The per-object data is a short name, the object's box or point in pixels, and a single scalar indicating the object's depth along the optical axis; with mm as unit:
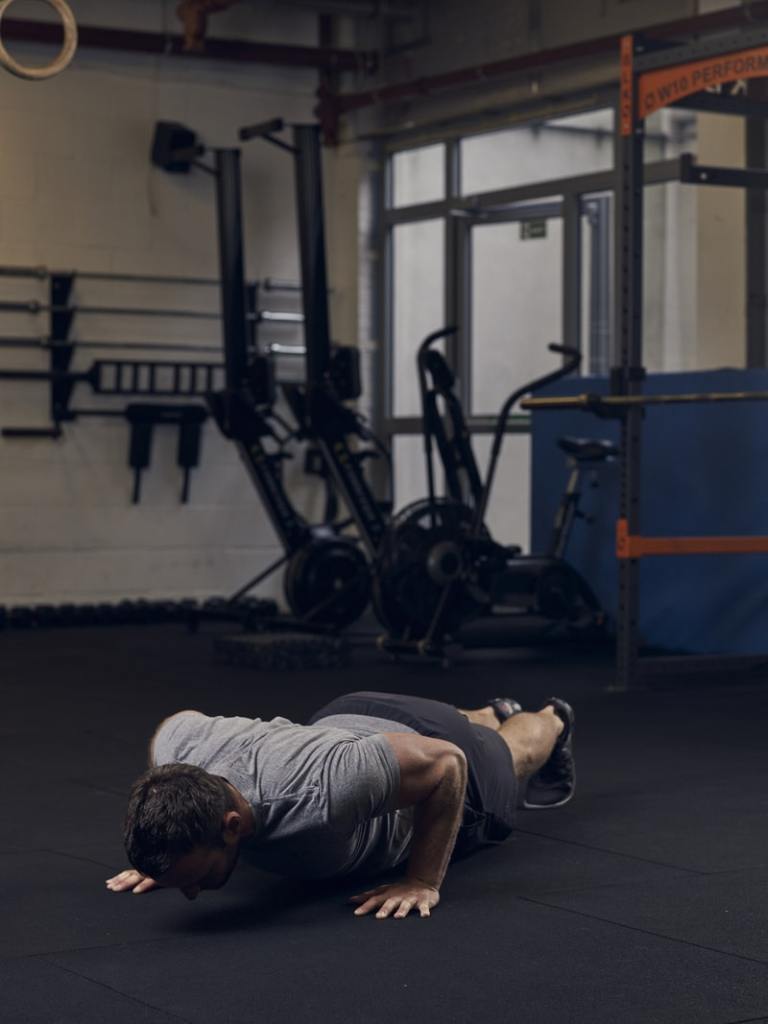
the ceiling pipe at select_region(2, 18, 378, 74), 8859
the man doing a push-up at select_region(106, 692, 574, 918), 2686
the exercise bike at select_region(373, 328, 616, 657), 6992
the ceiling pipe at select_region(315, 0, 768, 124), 7672
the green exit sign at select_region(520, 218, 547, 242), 9227
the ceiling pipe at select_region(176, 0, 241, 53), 8891
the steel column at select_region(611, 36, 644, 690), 6105
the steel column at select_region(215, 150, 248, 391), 8172
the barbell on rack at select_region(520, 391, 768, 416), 5754
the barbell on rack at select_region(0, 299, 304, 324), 8867
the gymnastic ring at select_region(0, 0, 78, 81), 4742
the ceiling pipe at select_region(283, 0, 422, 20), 9477
